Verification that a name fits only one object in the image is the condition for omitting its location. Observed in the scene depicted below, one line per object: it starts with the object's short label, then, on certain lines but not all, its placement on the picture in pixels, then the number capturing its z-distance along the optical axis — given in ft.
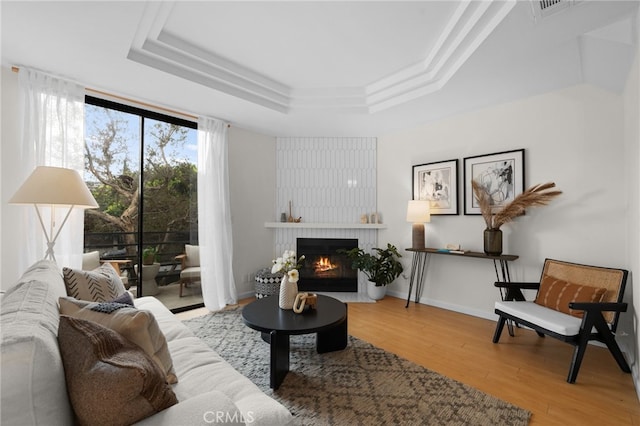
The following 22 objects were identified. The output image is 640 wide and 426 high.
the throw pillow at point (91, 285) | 6.22
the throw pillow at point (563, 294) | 8.24
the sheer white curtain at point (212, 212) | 13.08
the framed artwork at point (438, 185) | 12.94
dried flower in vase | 10.18
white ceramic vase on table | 8.65
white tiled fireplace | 16.21
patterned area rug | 6.10
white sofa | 2.38
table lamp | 12.89
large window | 11.33
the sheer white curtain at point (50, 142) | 8.79
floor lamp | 7.10
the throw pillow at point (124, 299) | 6.11
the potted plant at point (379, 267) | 14.34
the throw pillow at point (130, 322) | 3.83
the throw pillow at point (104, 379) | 2.77
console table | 10.89
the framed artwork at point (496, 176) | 11.06
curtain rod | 10.11
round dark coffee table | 7.14
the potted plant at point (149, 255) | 12.20
